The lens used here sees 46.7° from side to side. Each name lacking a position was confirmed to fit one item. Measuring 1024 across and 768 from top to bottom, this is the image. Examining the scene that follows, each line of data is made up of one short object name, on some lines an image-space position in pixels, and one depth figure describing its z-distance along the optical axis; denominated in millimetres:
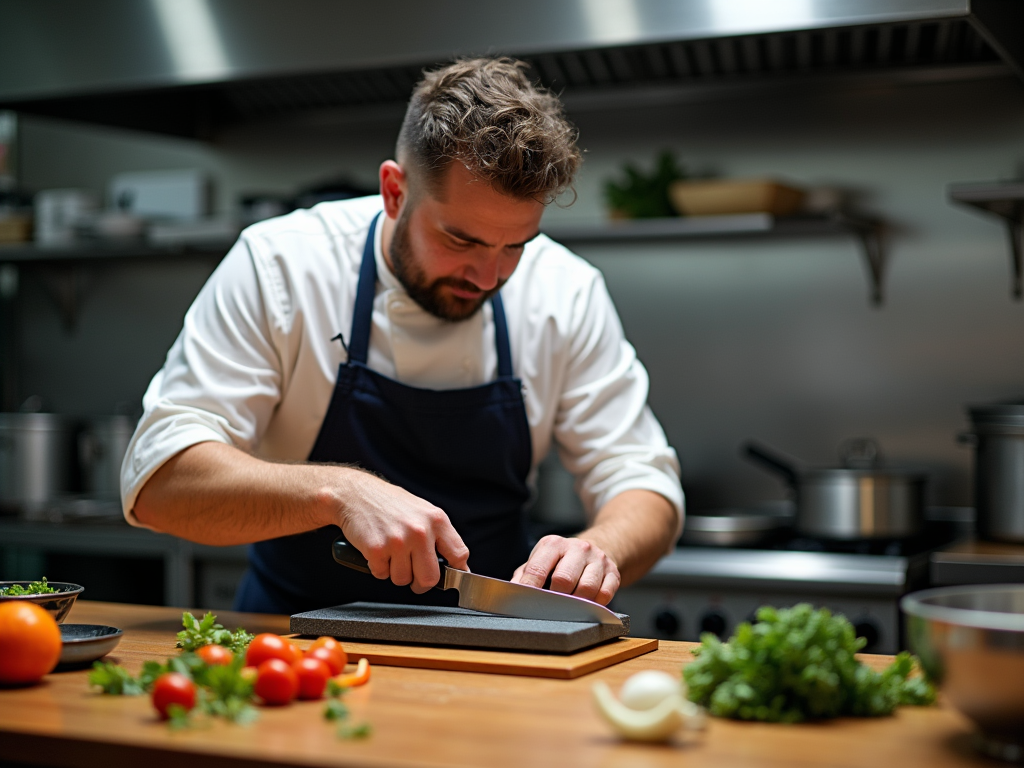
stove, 2217
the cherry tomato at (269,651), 1110
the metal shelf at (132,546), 2754
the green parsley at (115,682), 1103
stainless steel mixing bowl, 880
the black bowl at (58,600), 1267
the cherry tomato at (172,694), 1010
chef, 1548
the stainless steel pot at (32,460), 3174
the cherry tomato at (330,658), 1135
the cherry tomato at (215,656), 1104
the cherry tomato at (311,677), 1083
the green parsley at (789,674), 1003
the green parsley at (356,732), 950
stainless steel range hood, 2250
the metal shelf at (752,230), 2545
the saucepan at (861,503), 2441
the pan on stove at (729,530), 2496
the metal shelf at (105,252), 3098
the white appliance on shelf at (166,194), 3451
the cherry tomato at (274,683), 1054
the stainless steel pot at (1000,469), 2305
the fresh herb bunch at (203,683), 1017
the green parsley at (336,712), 1004
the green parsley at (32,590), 1326
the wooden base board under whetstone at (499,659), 1200
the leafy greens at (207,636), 1258
